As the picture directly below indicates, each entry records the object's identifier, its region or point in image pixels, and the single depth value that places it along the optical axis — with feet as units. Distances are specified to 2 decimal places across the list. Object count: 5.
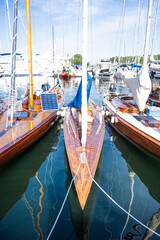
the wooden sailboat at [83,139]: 14.34
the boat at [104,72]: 136.73
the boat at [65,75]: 137.18
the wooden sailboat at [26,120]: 20.93
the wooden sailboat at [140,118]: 22.75
